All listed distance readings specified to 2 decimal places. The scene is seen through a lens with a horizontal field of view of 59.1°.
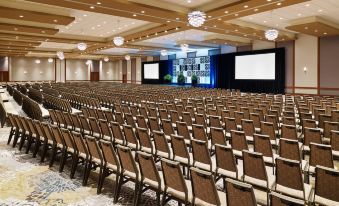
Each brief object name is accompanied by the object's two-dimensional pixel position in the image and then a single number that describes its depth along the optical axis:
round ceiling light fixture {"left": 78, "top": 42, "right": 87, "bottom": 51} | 17.53
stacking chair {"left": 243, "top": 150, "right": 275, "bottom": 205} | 3.58
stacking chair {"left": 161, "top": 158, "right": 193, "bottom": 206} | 3.20
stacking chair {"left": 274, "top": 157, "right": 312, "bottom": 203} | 3.27
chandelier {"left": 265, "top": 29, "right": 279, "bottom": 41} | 12.49
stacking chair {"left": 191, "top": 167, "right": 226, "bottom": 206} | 2.89
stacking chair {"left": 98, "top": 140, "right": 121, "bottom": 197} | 4.10
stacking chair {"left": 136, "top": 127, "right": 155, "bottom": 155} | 5.18
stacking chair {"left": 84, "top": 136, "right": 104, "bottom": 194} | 4.42
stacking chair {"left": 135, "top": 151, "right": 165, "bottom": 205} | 3.53
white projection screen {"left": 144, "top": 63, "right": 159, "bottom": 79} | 35.78
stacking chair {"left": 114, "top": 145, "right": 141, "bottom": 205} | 3.80
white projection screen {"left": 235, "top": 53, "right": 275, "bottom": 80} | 21.33
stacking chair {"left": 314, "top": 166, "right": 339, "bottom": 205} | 2.97
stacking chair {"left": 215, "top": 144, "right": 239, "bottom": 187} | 3.95
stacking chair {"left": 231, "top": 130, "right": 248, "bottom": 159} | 4.89
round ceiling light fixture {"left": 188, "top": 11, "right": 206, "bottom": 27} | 9.68
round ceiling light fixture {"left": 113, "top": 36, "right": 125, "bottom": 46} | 14.66
